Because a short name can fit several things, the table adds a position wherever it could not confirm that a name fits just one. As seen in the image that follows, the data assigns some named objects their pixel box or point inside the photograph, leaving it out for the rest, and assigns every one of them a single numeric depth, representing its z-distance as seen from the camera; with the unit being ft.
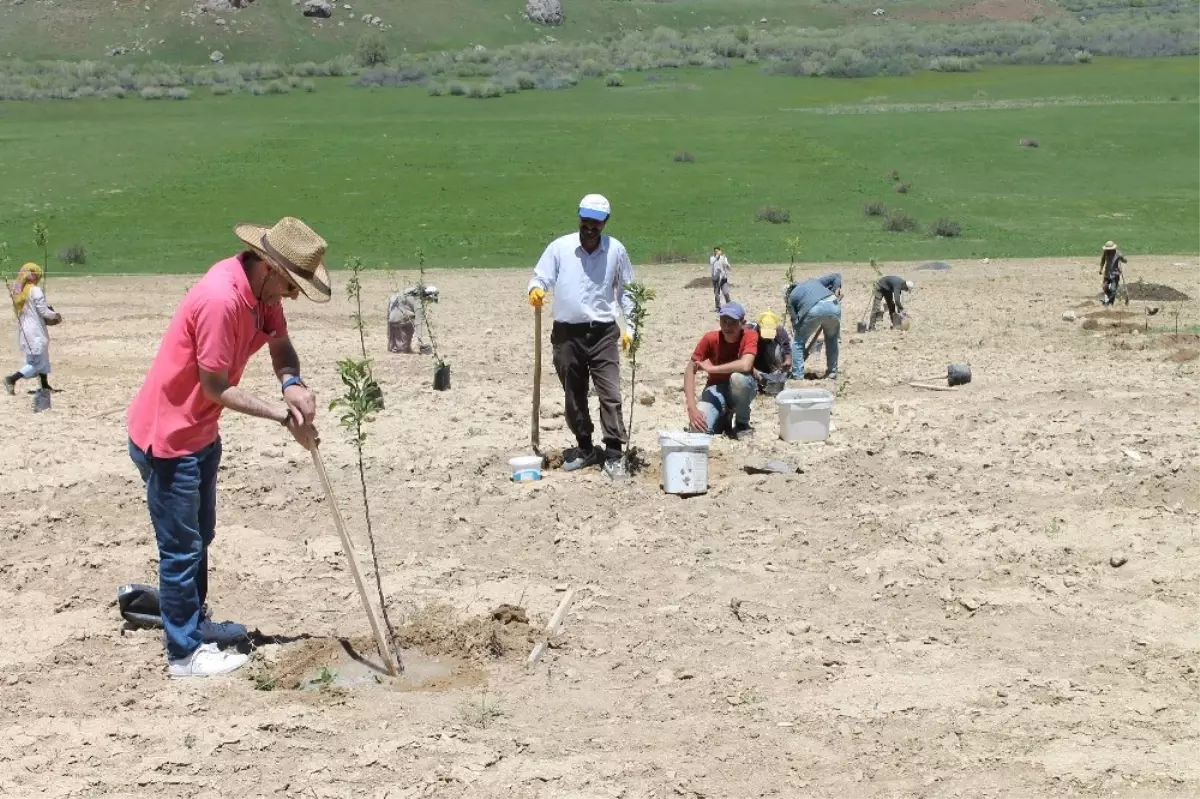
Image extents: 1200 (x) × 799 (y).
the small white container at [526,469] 35.35
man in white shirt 34.91
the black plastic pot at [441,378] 45.98
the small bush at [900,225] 101.50
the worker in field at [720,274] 63.67
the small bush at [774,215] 105.91
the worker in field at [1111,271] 63.36
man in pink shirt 22.39
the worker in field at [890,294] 58.95
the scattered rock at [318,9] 307.58
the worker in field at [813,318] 47.29
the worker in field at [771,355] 41.22
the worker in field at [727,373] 38.60
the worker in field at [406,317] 53.72
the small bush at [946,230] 99.09
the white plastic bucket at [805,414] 38.40
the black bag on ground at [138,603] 26.37
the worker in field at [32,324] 45.68
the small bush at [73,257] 89.86
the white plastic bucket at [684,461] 33.60
